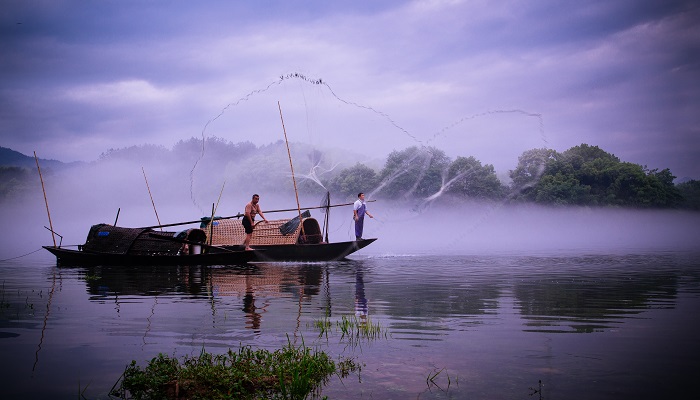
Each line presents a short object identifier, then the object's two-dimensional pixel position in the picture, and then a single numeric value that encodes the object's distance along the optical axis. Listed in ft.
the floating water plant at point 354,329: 30.48
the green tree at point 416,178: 234.79
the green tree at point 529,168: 286.29
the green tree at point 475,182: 224.53
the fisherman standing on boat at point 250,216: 89.88
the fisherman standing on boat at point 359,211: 97.72
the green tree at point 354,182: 265.13
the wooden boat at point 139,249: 85.92
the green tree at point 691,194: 353.04
